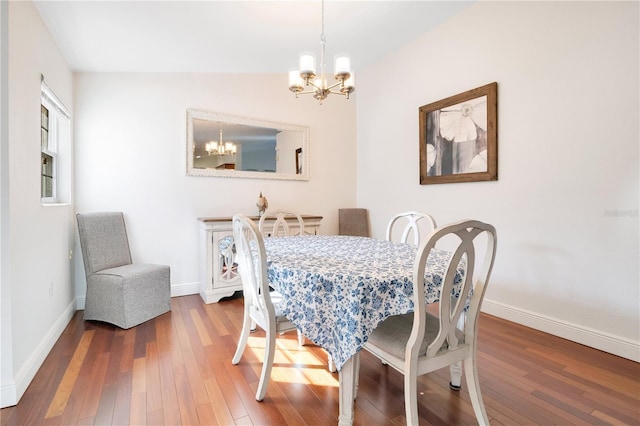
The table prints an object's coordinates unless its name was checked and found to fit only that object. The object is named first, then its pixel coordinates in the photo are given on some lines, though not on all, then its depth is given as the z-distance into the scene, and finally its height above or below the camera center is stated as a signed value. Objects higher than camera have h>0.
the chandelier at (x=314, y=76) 2.11 +0.93
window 2.47 +0.55
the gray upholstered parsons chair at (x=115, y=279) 2.59 -0.55
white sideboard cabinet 3.24 -0.49
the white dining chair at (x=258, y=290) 1.60 -0.42
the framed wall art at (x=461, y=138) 2.86 +0.72
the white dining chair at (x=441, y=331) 1.23 -0.54
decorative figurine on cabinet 3.64 +0.10
